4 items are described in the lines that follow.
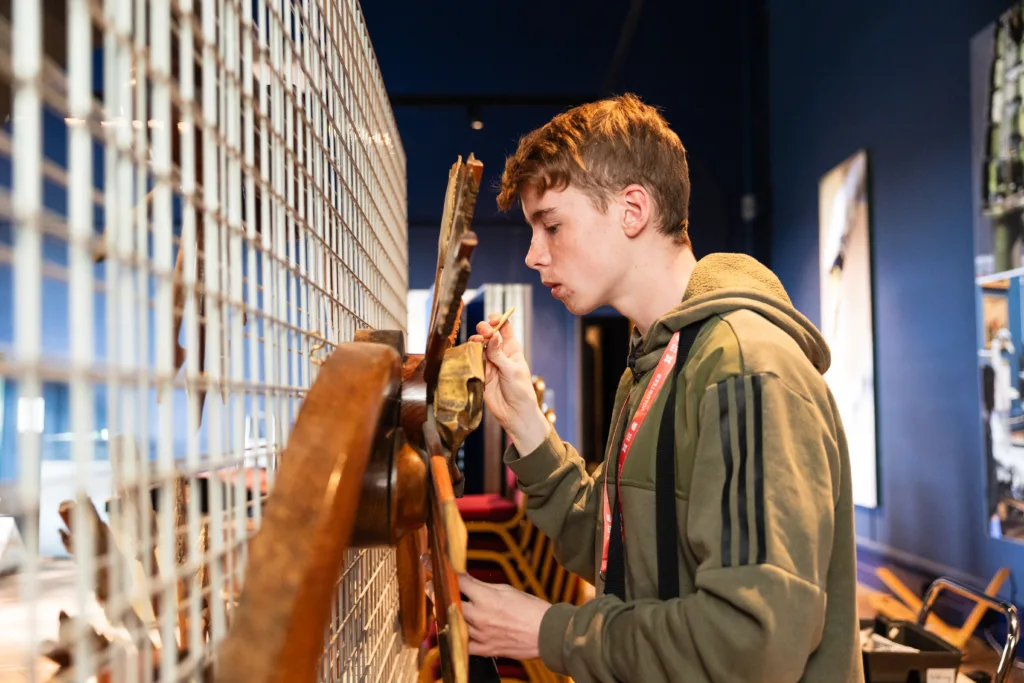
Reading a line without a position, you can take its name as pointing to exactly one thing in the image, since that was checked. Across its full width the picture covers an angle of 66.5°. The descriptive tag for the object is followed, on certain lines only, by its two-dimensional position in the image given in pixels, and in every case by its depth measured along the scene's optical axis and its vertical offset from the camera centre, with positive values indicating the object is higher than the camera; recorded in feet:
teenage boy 2.29 -0.36
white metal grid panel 0.79 +0.08
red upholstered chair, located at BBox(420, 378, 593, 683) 7.16 -2.09
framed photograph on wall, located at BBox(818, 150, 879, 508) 11.69 +0.69
